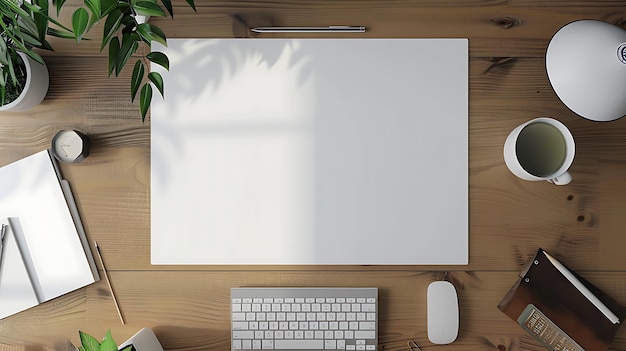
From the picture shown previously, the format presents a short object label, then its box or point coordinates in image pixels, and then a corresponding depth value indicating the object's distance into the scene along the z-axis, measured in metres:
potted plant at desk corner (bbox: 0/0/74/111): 0.74
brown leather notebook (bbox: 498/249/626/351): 0.95
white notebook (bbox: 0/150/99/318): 0.96
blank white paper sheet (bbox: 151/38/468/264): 0.96
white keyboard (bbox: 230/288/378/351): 0.97
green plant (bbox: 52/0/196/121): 0.72
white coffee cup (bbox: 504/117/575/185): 0.89
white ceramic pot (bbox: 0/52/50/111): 0.92
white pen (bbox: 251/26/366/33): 0.96
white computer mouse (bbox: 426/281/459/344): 0.96
